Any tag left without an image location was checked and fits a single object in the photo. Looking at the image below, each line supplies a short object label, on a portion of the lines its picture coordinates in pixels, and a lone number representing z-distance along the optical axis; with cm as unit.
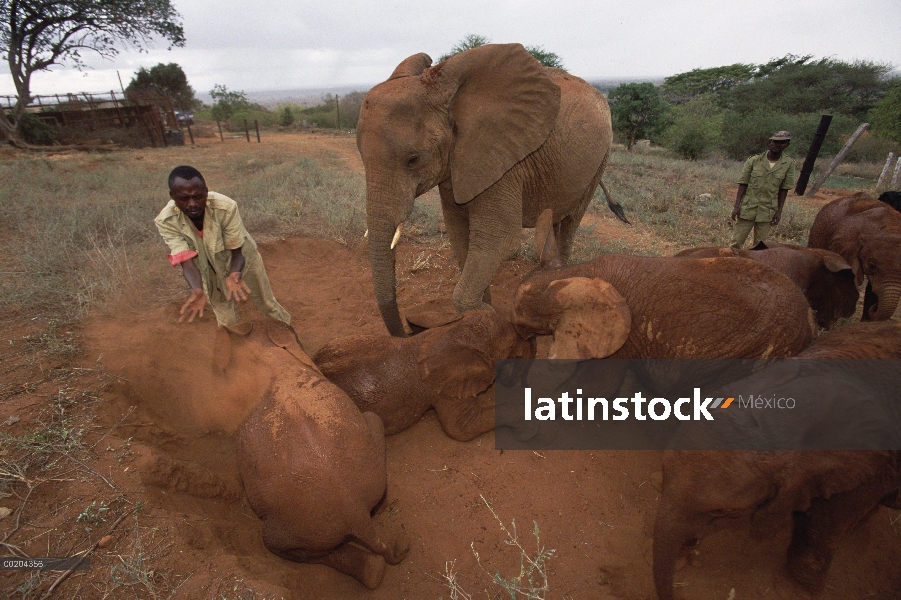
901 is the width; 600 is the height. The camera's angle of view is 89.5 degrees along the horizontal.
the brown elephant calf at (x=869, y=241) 403
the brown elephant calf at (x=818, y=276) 399
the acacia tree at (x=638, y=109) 2350
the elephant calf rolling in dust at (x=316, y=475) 243
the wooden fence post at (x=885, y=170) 1340
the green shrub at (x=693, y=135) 1980
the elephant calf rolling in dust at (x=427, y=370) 343
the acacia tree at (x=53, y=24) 1784
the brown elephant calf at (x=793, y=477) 199
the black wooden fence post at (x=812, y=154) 1173
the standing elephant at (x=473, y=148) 342
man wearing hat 595
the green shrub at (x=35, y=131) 1820
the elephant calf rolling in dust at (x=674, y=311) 293
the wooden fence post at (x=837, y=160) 1114
